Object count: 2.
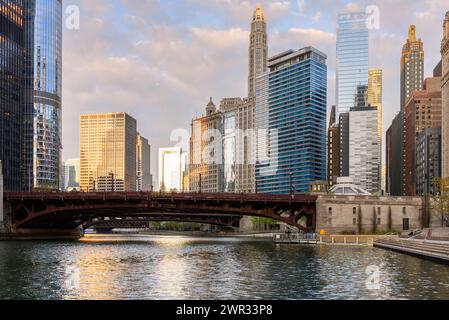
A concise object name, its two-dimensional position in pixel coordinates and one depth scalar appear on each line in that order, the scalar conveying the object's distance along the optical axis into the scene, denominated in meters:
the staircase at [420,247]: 69.94
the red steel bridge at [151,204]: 135.75
